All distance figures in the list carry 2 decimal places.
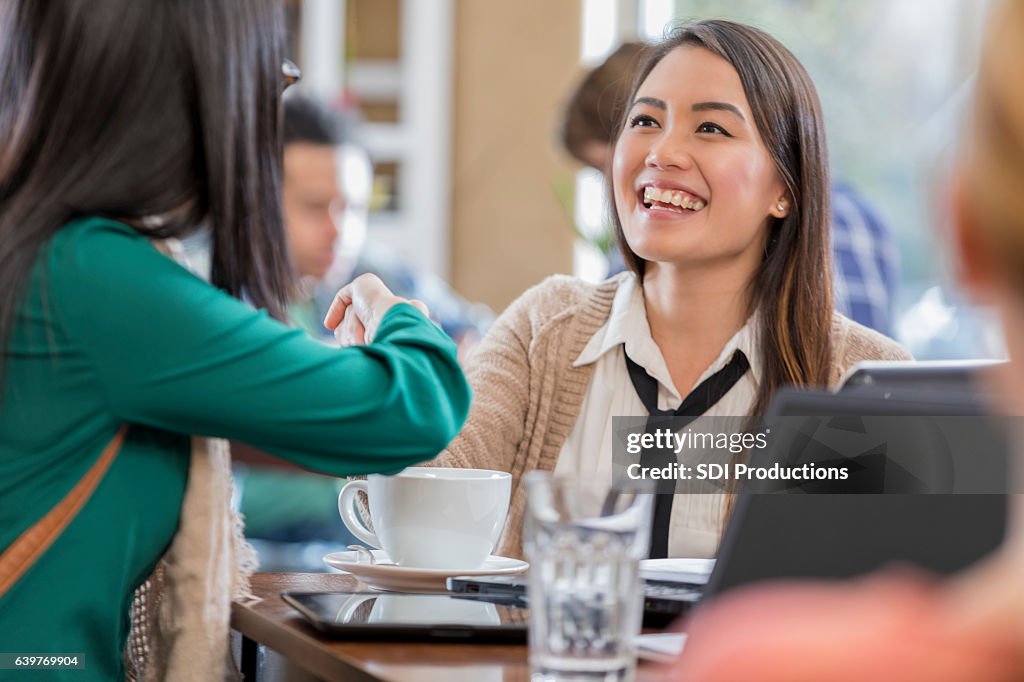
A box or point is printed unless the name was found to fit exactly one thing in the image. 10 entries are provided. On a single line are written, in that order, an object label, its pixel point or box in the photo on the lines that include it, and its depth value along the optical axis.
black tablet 2.03
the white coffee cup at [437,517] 2.19
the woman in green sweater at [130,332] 2.08
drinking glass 1.92
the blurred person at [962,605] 0.86
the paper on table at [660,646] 1.99
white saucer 2.17
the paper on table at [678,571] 2.15
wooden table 1.96
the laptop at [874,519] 1.91
